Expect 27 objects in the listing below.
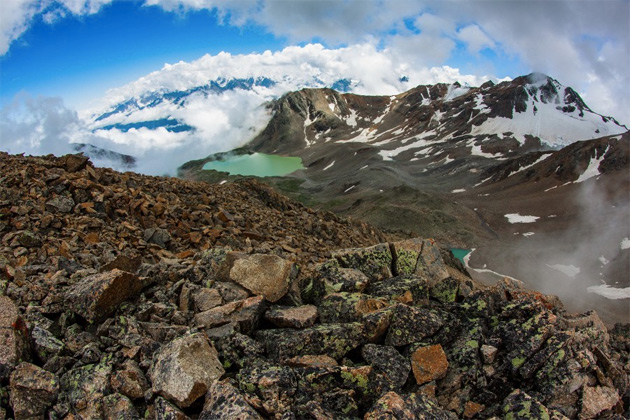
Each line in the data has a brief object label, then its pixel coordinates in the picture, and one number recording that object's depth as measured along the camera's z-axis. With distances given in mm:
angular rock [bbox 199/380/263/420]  8086
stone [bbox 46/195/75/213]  20484
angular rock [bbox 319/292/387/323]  11461
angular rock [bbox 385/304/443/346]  10695
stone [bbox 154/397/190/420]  8367
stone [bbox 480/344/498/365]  10701
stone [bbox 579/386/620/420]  9906
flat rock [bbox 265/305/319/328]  11148
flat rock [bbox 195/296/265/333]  11109
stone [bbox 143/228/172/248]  20558
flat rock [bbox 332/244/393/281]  14664
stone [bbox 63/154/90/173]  25450
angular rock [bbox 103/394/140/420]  8695
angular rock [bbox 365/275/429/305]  12648
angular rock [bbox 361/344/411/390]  9773
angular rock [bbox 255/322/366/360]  10148
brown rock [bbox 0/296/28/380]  9211
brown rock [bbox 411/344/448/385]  10078
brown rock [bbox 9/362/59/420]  8789
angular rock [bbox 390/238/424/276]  15289
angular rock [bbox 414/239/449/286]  15125
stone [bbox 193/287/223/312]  11930
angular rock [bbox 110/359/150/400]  9102
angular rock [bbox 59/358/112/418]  8891
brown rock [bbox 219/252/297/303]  12406
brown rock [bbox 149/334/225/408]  8703
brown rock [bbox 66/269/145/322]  11070
